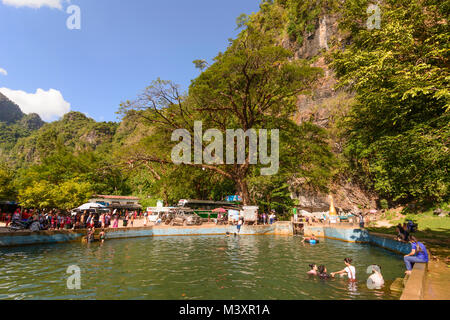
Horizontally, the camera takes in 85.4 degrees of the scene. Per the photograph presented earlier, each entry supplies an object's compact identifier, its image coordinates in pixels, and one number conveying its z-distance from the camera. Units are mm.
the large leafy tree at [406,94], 10531
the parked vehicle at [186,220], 26953
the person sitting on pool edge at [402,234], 15502
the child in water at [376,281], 9406
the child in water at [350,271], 10133
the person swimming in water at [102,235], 18938
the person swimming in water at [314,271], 10852
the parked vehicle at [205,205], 35822
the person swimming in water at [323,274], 10509
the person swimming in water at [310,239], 20438
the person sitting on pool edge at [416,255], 9141
